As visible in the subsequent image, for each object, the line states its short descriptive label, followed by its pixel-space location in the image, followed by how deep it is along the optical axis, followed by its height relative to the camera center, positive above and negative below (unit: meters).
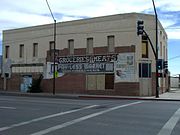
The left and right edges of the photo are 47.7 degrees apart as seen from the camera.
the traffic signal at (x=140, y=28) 16.31 +3.86
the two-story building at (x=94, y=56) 21.08 +2.24
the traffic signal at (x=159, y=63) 18.52 +1.14
